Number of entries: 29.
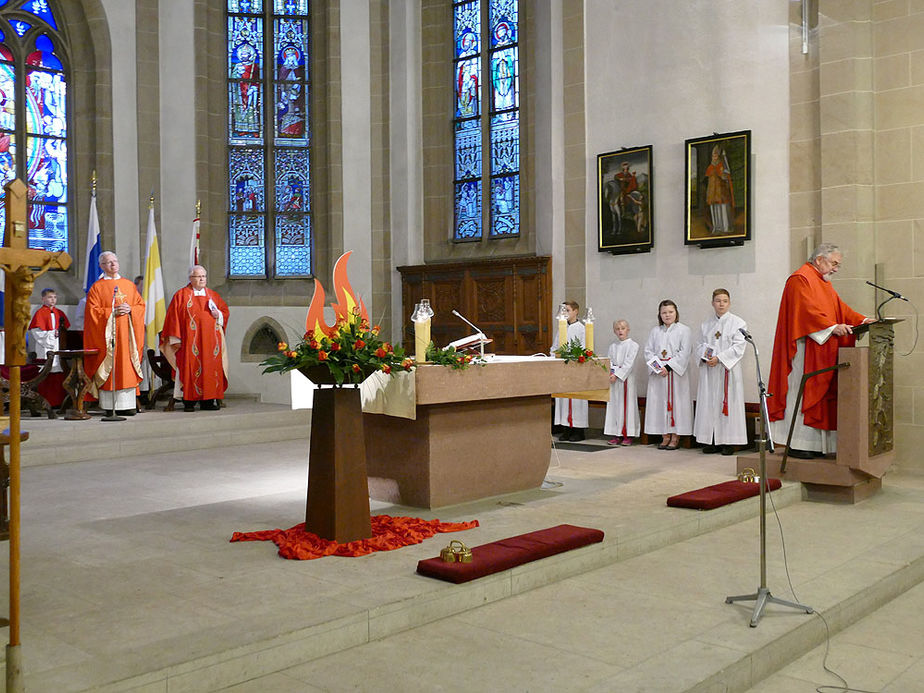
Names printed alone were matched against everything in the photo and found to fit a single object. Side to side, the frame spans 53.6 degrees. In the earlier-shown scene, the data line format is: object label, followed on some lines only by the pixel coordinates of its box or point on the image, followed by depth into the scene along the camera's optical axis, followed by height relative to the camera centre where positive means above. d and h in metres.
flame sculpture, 5.38 +0.06
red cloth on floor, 5.11 -1.31
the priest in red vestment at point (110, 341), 10.68 -0.27
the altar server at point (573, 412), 11.03 -1.20
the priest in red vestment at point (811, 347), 7.43 -0.31
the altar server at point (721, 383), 9.70 -0.78
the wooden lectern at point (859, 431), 7.13 -0.96
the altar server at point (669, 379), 10.20 -0.76
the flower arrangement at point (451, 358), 6.20 -0.30
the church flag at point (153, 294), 12.36 +0.32
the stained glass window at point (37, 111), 13.00 +2.99
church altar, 6.36 -0.87
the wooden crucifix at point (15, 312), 3.04 +0.02
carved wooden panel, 12.20 +0.21
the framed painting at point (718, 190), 10.16 +1.37
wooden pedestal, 5.22 -0.88
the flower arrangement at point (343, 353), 5.18 -0.22
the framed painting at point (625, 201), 11.05 +1.36
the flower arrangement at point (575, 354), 7.20 -0.33
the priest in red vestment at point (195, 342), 11.62 -0.32
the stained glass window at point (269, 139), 14.39 +2.79
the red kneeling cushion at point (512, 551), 4.57 -1.29
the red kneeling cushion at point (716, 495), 6.45 -1.35
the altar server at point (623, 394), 10.66 -0.96
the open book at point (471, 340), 6.54 -0.20
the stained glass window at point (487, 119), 13.04 +2.84
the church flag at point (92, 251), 12.40 +0.91
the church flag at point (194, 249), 12.88 +0.95
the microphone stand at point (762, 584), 4.07 -1.30
